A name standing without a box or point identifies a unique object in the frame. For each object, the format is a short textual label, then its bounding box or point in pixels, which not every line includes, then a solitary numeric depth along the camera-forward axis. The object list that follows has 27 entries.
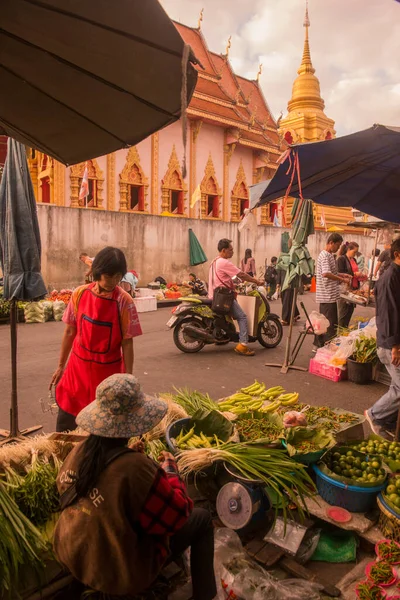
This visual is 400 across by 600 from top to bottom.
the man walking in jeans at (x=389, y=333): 3.60
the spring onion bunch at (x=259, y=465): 2.54
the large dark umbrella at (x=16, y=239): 3.58
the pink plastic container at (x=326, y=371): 5.82
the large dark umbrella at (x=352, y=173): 3.94
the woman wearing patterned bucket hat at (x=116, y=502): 1.67
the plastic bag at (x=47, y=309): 9.94
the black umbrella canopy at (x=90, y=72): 1.62
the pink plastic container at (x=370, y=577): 2.08
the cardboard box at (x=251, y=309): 7.06
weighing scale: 2.53
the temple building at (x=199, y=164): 16.84
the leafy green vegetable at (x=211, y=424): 3.04
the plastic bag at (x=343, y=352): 5.83
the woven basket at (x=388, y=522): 2.35
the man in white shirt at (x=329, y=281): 6.59
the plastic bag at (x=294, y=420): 3.14
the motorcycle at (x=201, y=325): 7.00
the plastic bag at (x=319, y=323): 6.27
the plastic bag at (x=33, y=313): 9.71
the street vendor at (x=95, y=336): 2.85
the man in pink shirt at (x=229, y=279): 6.63
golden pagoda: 24.42
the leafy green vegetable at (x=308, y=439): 2.84
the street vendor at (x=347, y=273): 7.55
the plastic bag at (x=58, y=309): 10.05
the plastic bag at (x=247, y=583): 2.06
